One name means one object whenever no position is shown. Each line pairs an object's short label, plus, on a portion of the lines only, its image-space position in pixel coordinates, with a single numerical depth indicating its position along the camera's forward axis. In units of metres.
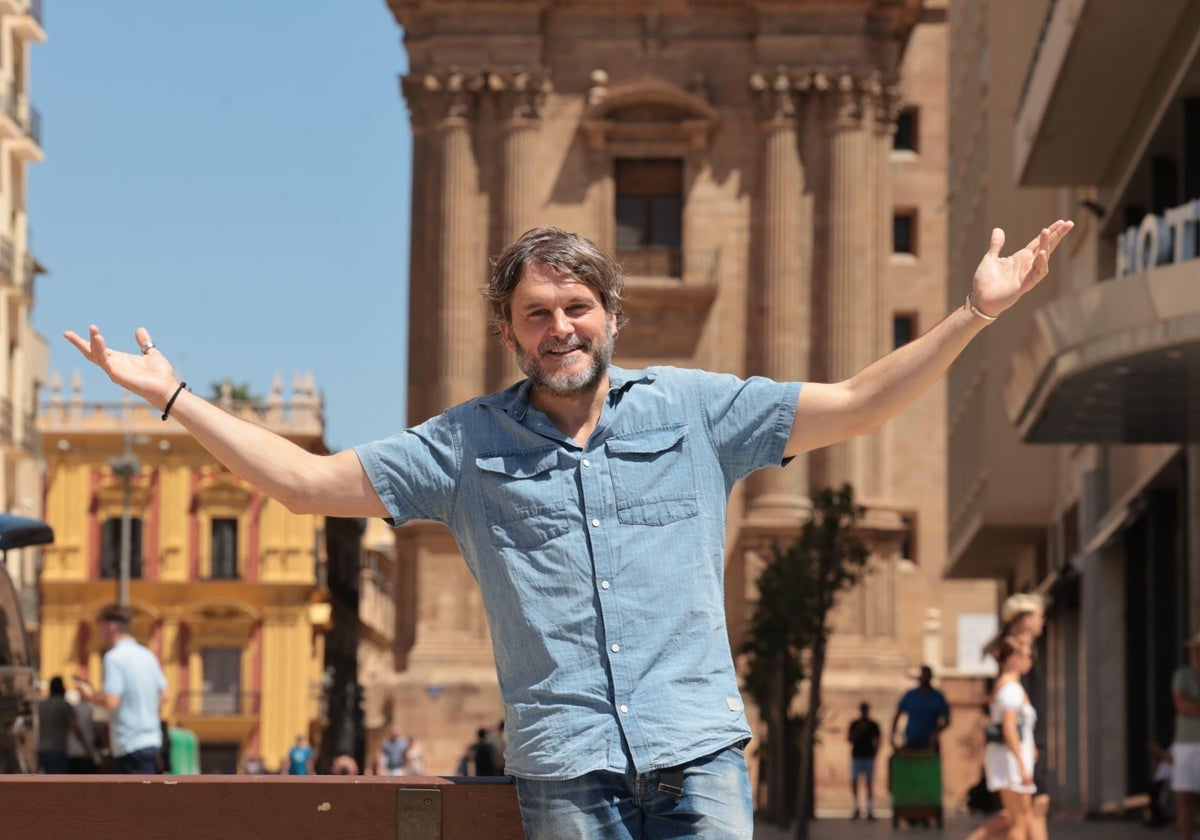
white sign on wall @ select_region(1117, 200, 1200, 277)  19.34
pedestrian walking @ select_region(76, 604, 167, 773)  14.95
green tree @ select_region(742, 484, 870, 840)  31.36
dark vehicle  12.41
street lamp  50.44
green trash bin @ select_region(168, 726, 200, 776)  23.20
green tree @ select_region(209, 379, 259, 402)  92.25
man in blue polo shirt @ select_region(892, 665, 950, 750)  25.39
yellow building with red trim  77.50
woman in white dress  13.74
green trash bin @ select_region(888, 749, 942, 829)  26.16
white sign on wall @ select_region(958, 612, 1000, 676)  64.19
